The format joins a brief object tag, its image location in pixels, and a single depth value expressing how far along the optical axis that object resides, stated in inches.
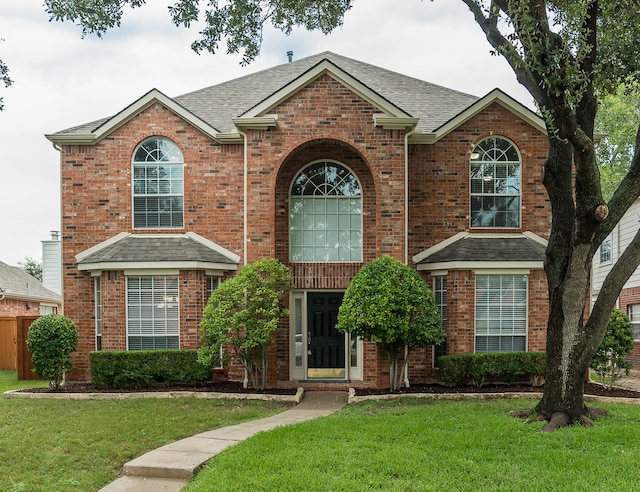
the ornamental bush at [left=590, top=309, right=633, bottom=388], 471.5
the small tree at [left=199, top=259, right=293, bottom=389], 454.3
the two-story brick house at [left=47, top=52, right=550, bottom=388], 498.0
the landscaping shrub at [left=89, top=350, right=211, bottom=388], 473.1
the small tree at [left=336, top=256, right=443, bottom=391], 434.3
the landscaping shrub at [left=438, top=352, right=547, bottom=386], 476.7
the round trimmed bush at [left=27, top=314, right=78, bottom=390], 474.3
